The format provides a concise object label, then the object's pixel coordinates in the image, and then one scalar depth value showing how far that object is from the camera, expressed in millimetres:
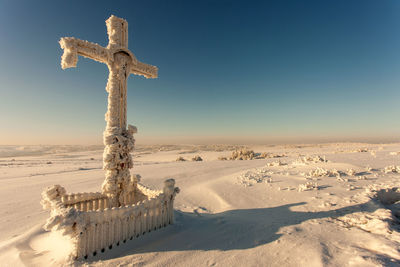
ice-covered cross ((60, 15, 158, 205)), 4480
